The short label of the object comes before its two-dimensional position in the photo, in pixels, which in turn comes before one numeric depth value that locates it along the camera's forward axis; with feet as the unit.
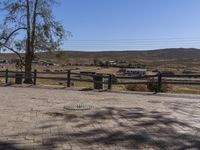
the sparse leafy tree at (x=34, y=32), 41.71
